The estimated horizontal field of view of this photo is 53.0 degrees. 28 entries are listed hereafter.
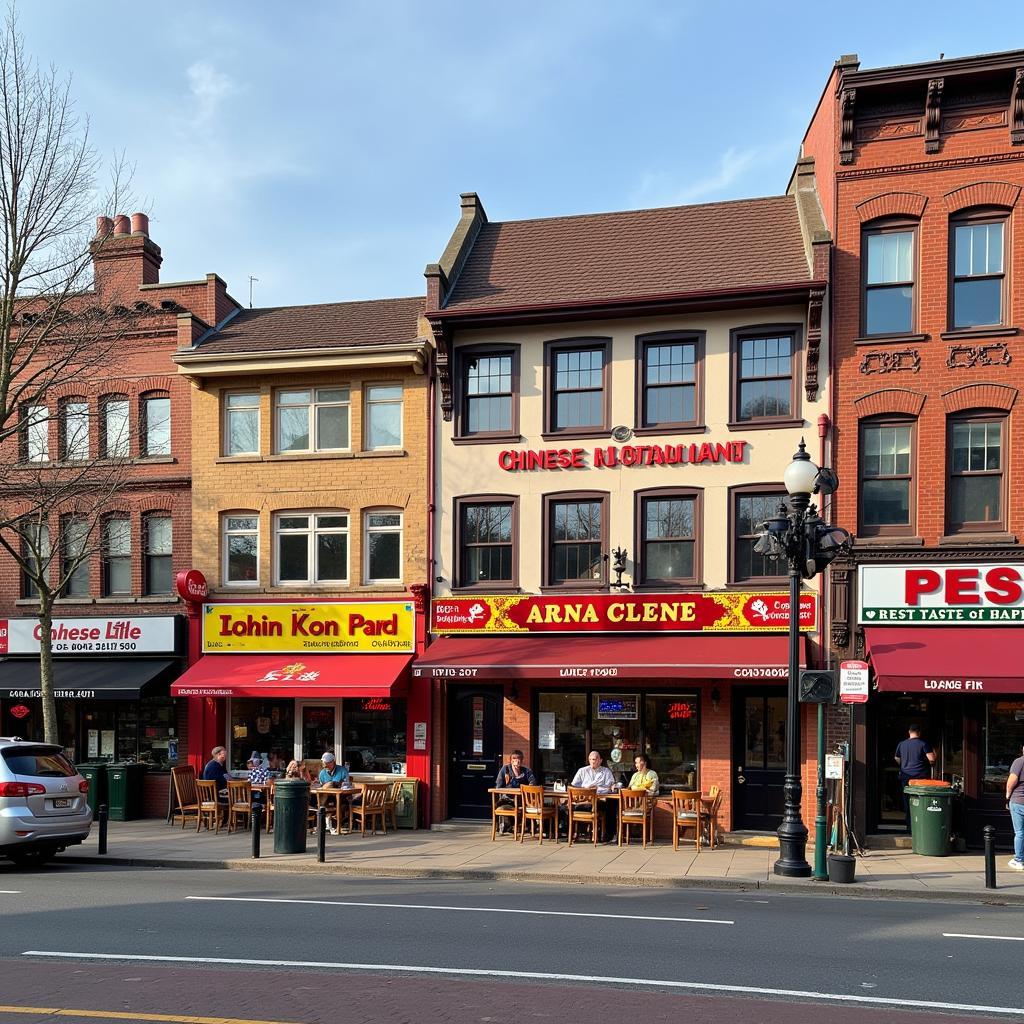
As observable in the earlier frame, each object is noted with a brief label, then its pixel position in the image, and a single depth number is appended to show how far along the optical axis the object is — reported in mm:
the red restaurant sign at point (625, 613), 17500
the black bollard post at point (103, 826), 15336
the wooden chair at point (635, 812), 16578
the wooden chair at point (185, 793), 18828
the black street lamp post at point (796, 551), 13531
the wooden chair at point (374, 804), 18000
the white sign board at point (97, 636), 20547
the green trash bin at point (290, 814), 15484
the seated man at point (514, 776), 17656
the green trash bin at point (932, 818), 15664
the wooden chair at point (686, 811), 16141
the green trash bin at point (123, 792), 19828
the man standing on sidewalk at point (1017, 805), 14188
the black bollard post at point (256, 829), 14961
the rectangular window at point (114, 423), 21656
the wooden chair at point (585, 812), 16781
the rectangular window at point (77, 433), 21125
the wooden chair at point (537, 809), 17031
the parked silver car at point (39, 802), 13836
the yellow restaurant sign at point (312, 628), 19438
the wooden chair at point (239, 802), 18047
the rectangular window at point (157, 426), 21500
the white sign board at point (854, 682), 14477
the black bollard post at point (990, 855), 12445
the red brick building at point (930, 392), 16719
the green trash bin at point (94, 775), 19297
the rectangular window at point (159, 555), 21234
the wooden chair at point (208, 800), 18156
